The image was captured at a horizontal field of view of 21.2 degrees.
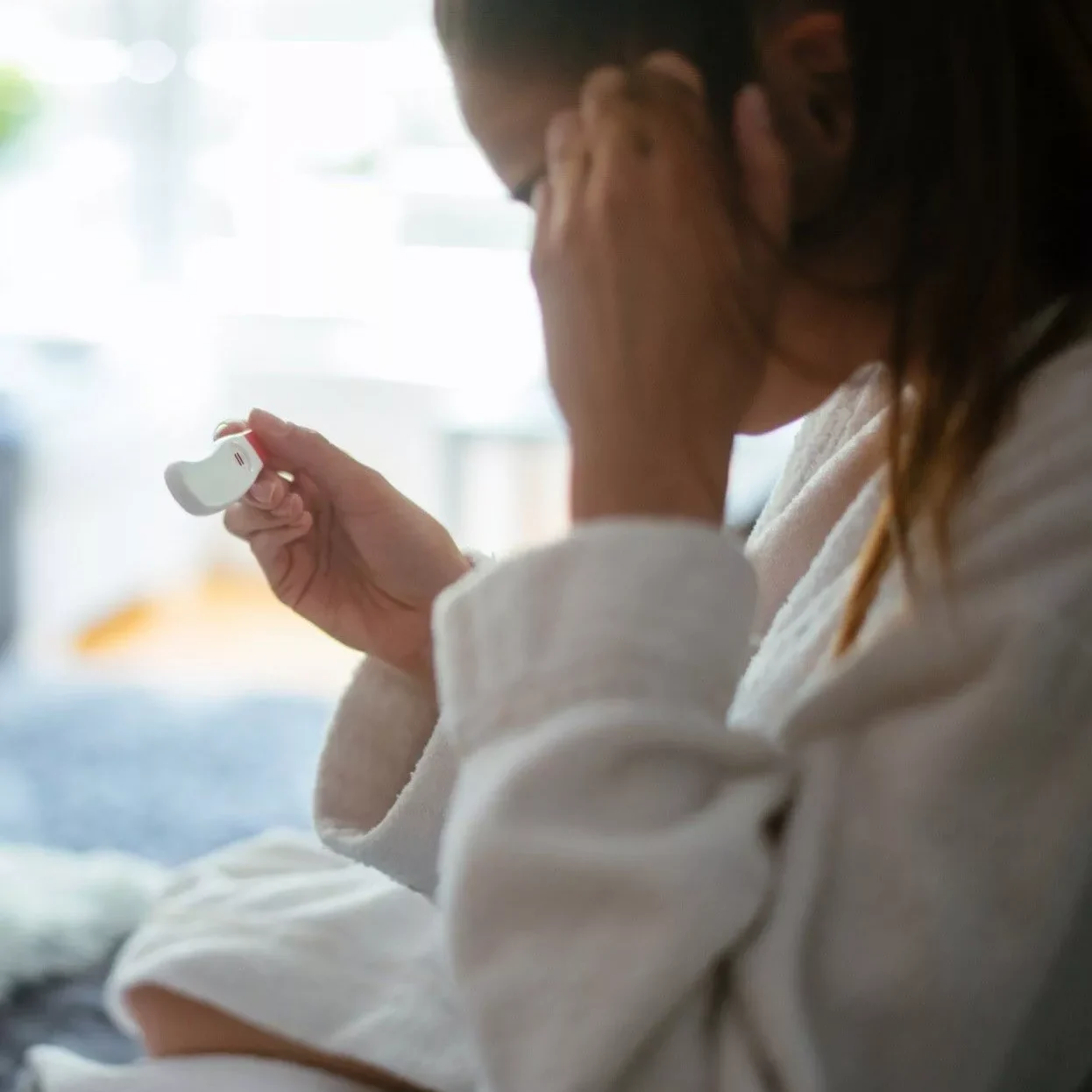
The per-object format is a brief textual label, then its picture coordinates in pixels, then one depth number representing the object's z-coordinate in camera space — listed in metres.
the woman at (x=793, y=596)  0.97
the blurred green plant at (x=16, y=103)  3.56
